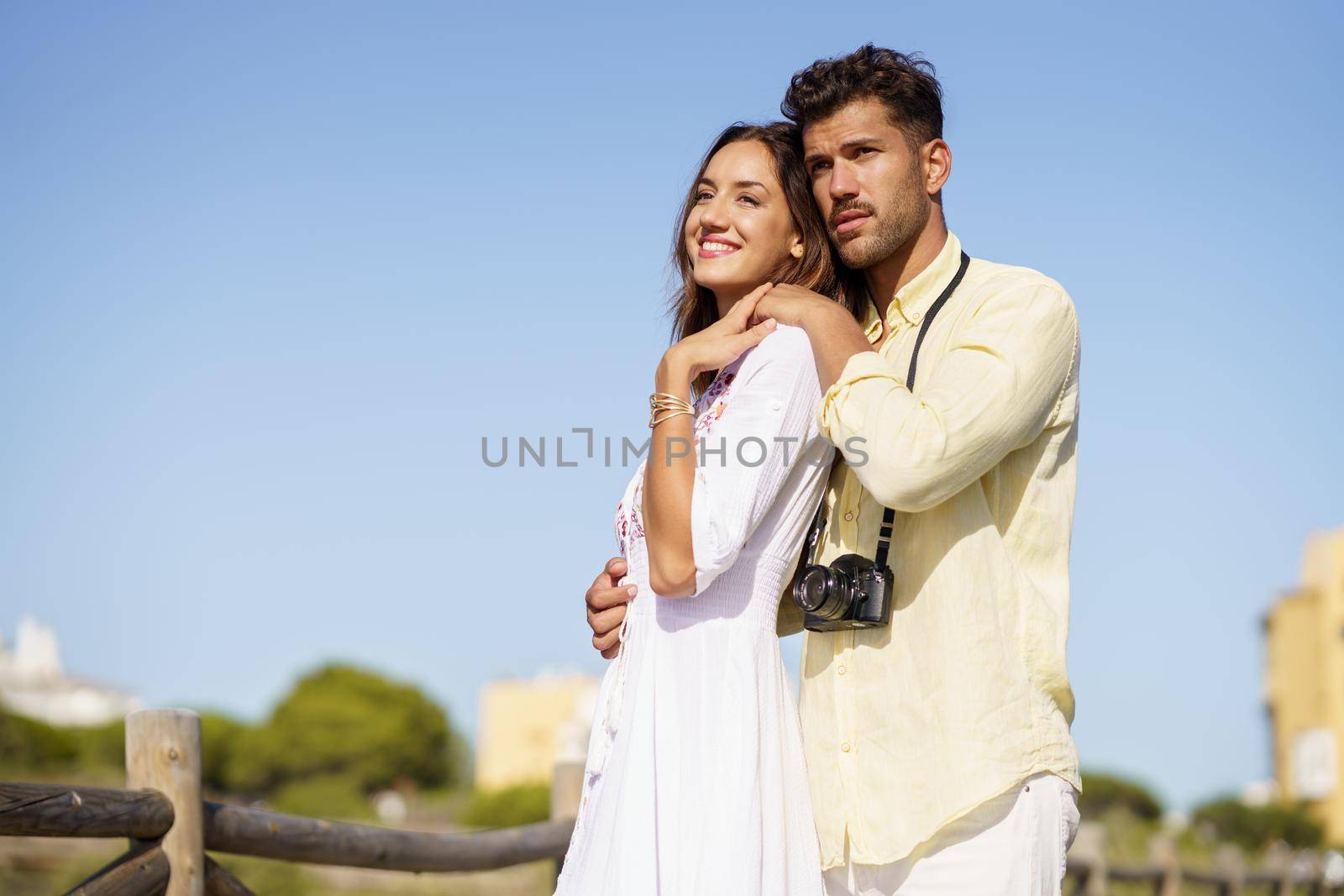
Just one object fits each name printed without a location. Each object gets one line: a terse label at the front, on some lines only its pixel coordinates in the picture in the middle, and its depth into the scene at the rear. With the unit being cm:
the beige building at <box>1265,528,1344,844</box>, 3159
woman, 249
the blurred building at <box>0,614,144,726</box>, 6231
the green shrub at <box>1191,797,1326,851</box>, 3094
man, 247
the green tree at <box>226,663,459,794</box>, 5453
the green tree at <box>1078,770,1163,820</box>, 3725
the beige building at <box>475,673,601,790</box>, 5694
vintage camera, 259
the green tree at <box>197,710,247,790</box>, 5247
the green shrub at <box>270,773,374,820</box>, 4284
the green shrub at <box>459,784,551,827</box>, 3944
